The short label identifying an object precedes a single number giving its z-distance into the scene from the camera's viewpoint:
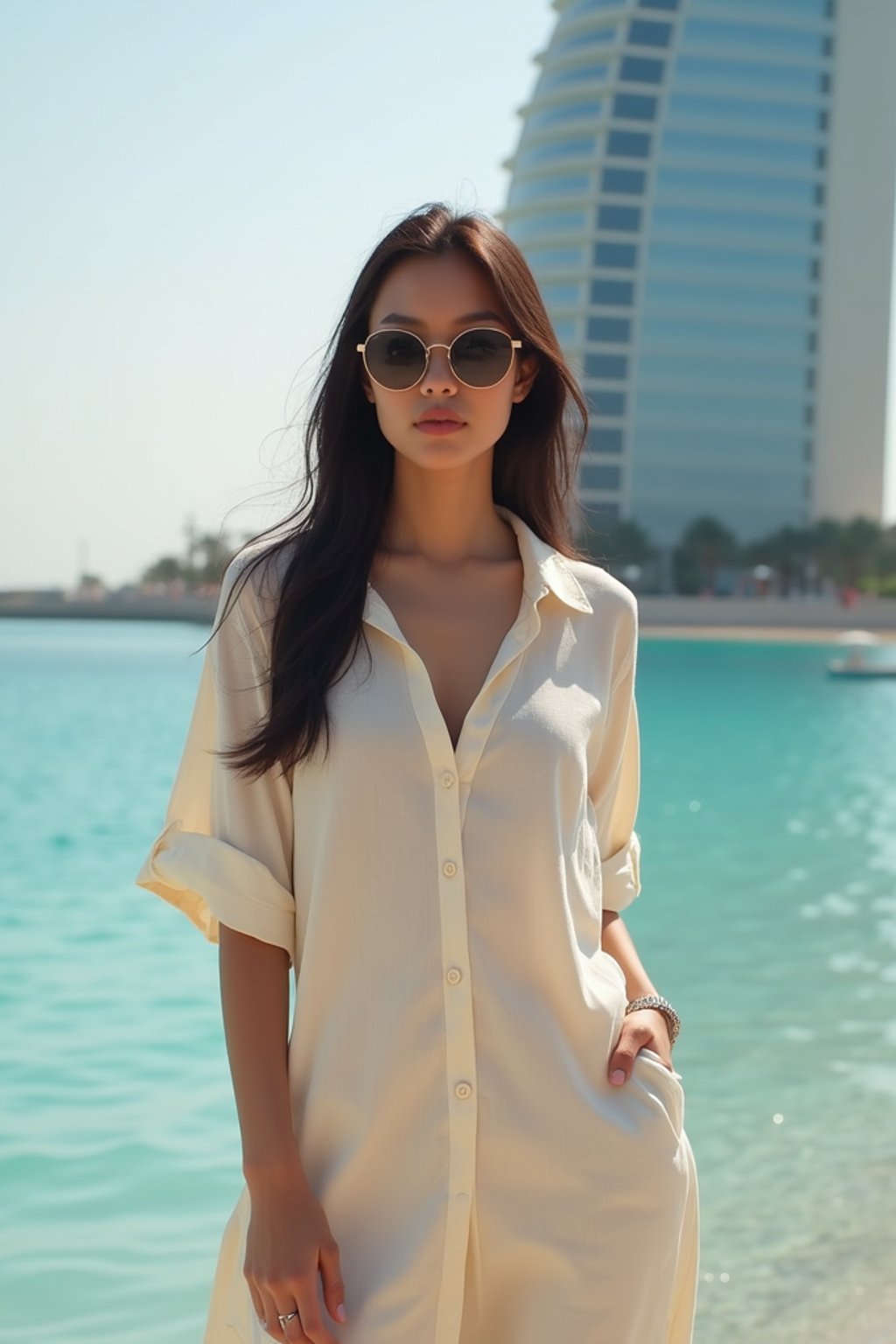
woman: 1.54
